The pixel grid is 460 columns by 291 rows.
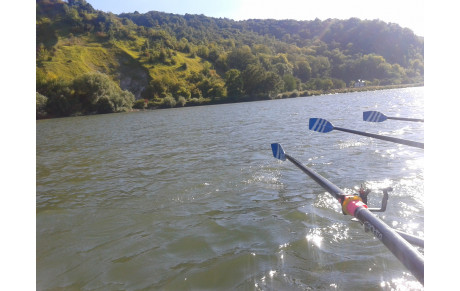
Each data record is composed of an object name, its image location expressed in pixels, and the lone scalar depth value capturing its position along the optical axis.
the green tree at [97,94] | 42.84
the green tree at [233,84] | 64.50
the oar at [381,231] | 1.80
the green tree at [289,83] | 75.88
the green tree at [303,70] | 107.44
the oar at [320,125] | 7.45
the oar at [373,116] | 9.16
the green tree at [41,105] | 37.44
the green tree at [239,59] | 88.18
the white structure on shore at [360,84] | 94.06
